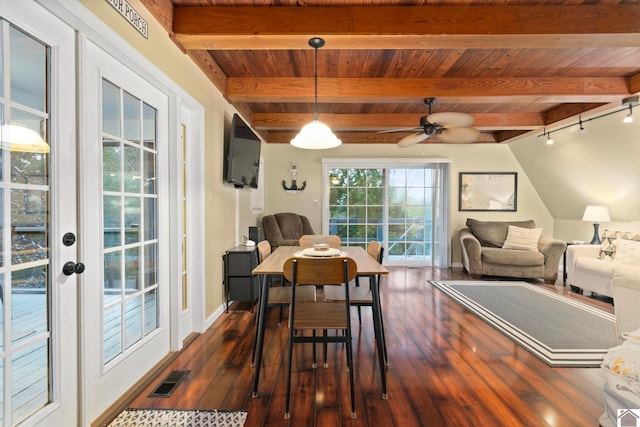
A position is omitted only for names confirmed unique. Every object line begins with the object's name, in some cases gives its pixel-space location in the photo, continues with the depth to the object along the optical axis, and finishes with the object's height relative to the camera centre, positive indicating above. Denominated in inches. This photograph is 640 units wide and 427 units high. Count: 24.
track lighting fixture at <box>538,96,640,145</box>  126.6 +45.2
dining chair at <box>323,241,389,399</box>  72.6 -25.6
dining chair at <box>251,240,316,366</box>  87.0 -26.4
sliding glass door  230.5 +0.9
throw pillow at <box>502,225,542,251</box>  192.4 -18.5
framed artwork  226.7 +13.6
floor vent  72.8 -43.8
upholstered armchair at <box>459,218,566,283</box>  182.1 -25.2
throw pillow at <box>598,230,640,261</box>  147.0 -15.7
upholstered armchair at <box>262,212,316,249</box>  181.9 -12.2
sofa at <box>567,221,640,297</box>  138.5 -24.4
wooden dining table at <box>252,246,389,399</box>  72.8 -22.8
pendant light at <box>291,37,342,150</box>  93.9 +22.3
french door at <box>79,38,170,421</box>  59.8 -4.3
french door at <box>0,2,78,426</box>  45.1 -1.7
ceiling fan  120.3 +35.0
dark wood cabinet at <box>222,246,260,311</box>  128.0 -27.8
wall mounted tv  127.2 +24.2
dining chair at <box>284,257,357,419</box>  68.8 -15.5
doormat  62.3 -43.7
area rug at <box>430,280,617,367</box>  94.3 -43.2
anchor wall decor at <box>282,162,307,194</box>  227.3 +19.0
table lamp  171.8 -3.7
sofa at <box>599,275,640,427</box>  54.9 -29.6
